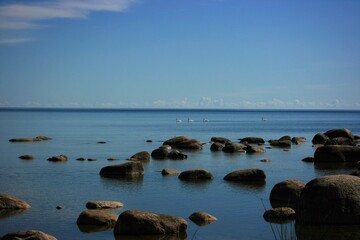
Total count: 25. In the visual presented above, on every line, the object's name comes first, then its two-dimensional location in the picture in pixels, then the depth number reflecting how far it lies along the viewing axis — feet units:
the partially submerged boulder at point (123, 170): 108.88
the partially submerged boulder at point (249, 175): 101.55
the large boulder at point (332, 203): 64.13
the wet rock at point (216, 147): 172.90
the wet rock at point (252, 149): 163.73
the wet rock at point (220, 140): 205.02
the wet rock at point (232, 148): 165.58
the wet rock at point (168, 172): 110.83
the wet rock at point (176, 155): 145.76
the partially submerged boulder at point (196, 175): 104.01
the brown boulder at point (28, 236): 55.06
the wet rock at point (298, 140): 212.23
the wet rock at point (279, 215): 68.89
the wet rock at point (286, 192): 78.89
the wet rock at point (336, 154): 135.85
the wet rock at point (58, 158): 136.21
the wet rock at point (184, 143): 179.48
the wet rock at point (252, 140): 209.81
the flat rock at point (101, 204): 75.15
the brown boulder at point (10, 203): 74.59
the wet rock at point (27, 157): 140.05
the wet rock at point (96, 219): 65.87
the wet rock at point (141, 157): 140.26
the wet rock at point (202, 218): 67.41
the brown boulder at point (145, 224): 61.76
